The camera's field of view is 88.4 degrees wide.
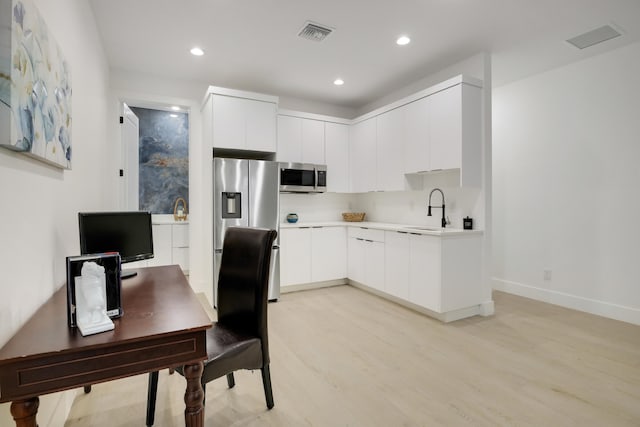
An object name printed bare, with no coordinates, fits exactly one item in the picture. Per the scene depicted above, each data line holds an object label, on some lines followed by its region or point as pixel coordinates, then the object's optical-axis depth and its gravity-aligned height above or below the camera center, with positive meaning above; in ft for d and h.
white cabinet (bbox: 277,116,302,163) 15.02 +3.30
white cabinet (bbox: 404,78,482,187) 11.05 +2.77
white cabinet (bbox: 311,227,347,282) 14.80 -1.97
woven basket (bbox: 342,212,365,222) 16.97 -0.35
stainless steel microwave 14.90 +1.52
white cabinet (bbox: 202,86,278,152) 12.79 +3.68
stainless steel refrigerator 12.41 +0.46
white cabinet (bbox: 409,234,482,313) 10.71 -2.10
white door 13.17 +2.37
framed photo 3.90 -0.86
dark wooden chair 5.44 -1.89
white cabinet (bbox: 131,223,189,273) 17.46 -1.82
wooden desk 3.25 -1.52
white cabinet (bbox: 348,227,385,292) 13.35 -2.00
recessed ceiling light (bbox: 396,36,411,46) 10.55 +5.52
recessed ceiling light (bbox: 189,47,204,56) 11.29 +5.56
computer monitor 6.10 -0.45
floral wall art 3.53 +1.64
